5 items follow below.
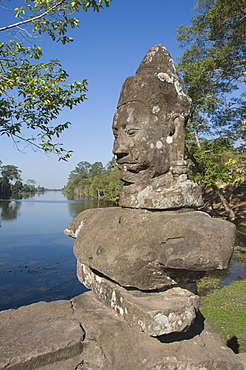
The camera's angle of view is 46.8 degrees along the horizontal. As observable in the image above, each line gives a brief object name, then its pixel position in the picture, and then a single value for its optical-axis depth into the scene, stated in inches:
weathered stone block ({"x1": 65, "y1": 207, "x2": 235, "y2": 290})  86.6
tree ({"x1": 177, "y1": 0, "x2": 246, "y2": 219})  538.3
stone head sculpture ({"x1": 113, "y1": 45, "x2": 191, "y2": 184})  112.6
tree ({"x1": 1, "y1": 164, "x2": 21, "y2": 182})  4365.7
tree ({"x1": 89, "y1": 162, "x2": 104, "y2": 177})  3956.7
